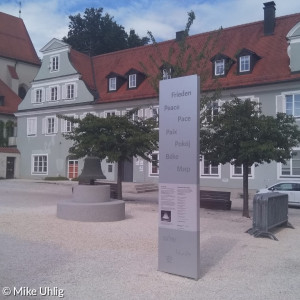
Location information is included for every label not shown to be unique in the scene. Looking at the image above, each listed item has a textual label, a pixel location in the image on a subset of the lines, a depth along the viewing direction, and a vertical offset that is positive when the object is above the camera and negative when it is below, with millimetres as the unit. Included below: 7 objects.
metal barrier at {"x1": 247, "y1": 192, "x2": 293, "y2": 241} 8250 -1346
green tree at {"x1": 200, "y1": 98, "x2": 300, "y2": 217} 10805 +1015
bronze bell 10567 -264
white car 15457 -1216
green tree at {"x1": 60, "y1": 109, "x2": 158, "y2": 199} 13564 +1100
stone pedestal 9371 -1334
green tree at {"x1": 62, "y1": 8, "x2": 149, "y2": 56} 40500 +17356
